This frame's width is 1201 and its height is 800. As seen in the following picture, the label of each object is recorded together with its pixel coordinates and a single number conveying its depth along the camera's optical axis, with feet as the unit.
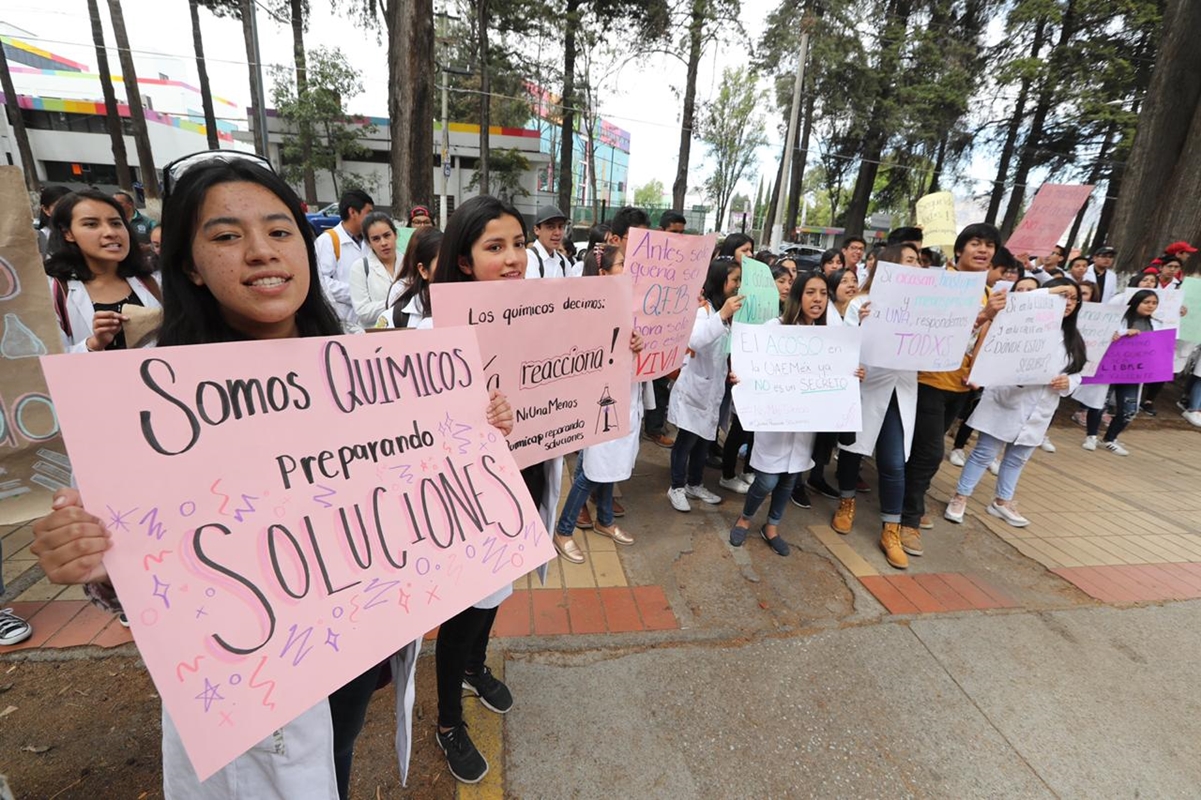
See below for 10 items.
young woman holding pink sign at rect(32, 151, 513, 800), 3.47
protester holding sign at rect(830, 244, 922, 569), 11.12
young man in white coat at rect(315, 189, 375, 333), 15.43
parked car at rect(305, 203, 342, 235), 55.76
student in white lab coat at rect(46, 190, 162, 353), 7.28
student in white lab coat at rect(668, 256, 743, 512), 12.03
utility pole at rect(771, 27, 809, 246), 53.78
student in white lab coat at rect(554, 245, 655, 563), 10.41
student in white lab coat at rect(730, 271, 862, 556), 10.80
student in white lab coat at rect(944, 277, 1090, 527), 12.27
